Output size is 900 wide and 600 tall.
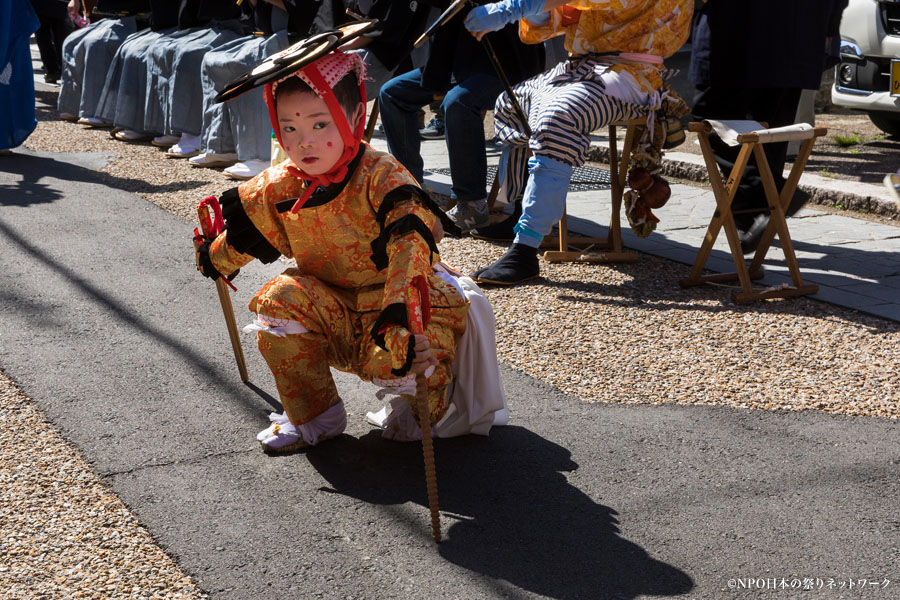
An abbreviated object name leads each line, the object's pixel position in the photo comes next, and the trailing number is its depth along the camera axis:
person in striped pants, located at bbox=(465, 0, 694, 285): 4.59
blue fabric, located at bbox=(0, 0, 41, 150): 7.88
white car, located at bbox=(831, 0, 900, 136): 7.67
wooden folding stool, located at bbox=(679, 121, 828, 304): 4.41
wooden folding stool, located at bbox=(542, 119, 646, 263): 5.18
